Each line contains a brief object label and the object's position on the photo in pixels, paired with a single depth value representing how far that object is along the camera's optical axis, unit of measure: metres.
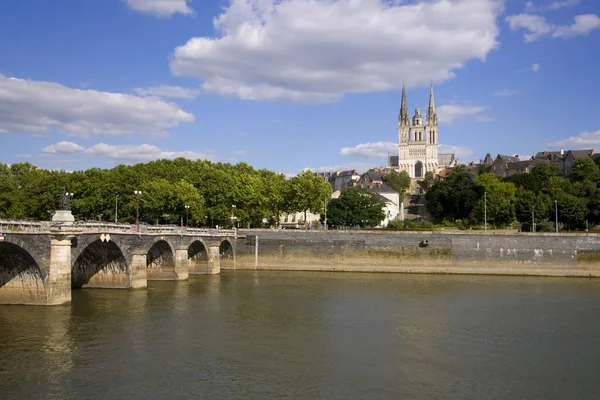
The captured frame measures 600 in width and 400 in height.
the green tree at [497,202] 86.44
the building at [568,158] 123.88
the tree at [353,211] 88.38
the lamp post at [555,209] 77.75
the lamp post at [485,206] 81.72
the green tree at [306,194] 81.88
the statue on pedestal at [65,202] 38.52
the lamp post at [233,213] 73.07
